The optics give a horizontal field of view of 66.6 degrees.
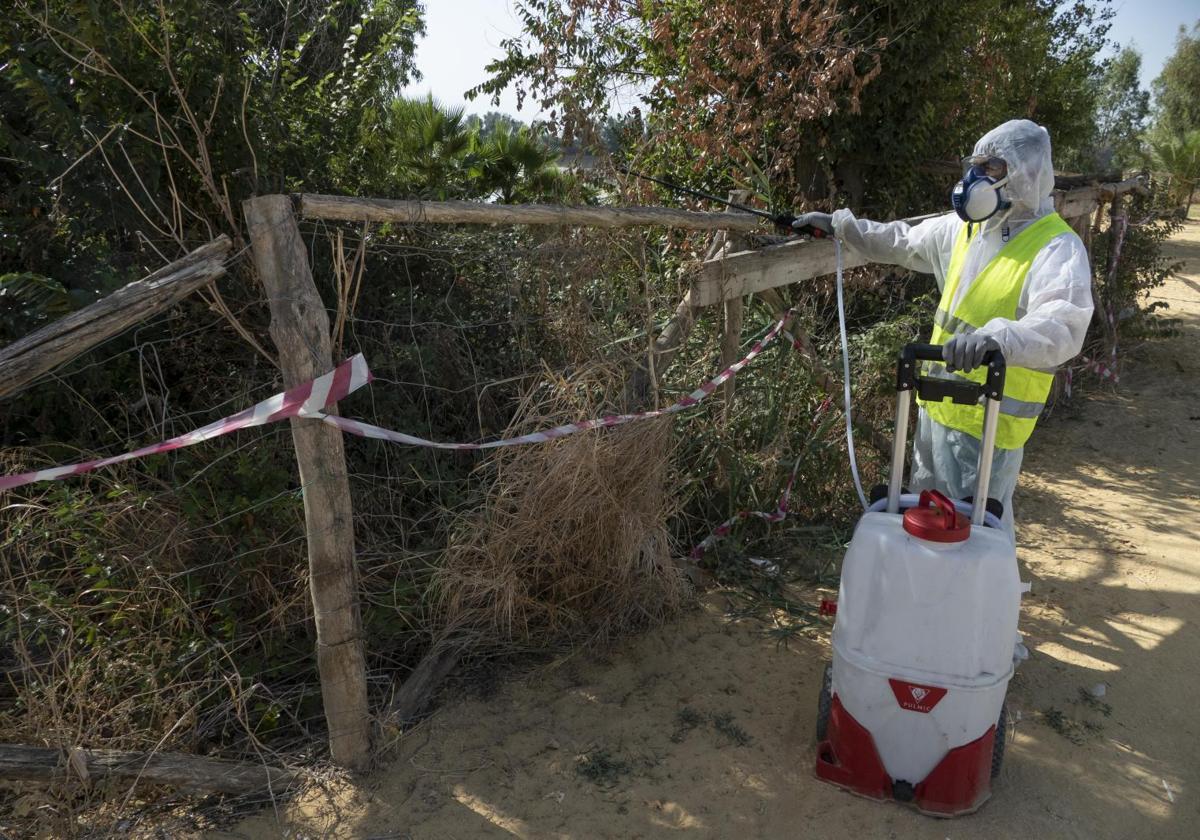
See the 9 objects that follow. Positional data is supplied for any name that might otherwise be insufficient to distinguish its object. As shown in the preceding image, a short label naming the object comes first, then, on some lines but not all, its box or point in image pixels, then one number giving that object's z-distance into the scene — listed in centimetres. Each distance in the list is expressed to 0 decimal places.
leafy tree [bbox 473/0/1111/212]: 601
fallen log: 261
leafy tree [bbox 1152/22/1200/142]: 2964
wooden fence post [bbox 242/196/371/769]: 255
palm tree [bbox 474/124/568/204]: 872
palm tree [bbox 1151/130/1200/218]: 1948
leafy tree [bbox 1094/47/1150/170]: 2623
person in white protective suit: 276
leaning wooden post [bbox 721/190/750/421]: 430
